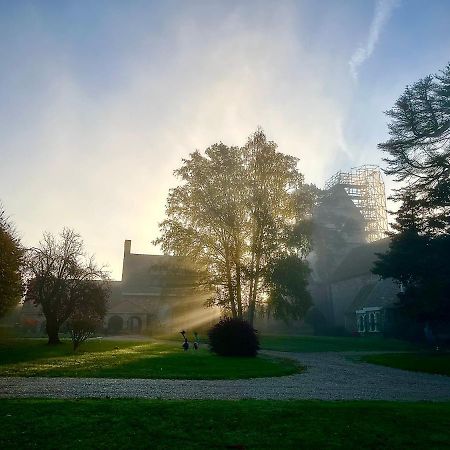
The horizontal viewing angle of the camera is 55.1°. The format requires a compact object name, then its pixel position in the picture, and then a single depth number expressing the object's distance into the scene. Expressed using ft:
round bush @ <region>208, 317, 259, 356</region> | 81.05
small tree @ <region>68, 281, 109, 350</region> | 112.93
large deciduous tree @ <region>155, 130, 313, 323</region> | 103.24
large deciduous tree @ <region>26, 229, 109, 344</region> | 115.24
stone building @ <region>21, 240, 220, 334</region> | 107.86
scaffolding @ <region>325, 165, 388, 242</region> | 240.73
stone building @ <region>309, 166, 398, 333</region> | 171.22
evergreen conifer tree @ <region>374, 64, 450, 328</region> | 82.38
